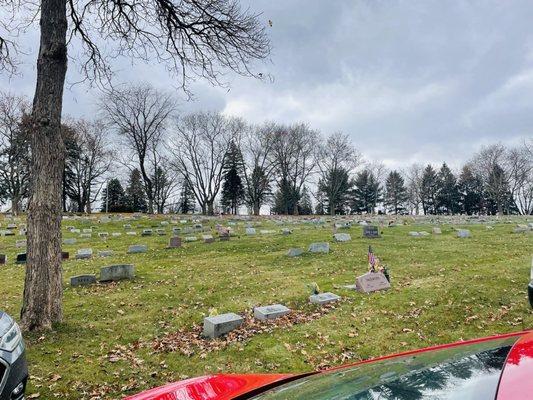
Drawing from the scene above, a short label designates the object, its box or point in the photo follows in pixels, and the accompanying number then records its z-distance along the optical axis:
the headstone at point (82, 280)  9.92
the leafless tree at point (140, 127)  40.22
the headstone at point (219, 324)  6.36
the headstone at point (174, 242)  17.28
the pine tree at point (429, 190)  71.12
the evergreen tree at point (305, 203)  69.88
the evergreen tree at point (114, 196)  61.16
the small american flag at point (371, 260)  8.86
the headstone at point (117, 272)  10.34
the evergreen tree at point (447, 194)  69.00
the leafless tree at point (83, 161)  45.21
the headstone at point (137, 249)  16.12
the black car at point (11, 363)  3.17
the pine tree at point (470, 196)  68.12
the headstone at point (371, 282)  8.58
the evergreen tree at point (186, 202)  66.82
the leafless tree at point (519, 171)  53.78
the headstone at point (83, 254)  14.91
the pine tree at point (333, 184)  55.03
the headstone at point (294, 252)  14.09
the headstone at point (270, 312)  7.06
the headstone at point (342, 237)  18.15
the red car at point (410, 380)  1.28
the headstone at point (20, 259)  13.91
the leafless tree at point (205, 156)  44.59
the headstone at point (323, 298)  7.92
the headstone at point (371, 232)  19.35
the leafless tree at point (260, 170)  50.72
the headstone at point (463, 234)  19.42
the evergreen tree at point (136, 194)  61.47
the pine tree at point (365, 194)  72.62
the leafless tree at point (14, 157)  35.97
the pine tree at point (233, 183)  53.34
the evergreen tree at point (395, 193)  75.12
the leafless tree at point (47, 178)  6.05
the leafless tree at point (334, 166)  52.62
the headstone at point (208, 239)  18.61
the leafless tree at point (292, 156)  51.69
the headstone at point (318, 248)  14.59
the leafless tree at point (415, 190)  72.75
